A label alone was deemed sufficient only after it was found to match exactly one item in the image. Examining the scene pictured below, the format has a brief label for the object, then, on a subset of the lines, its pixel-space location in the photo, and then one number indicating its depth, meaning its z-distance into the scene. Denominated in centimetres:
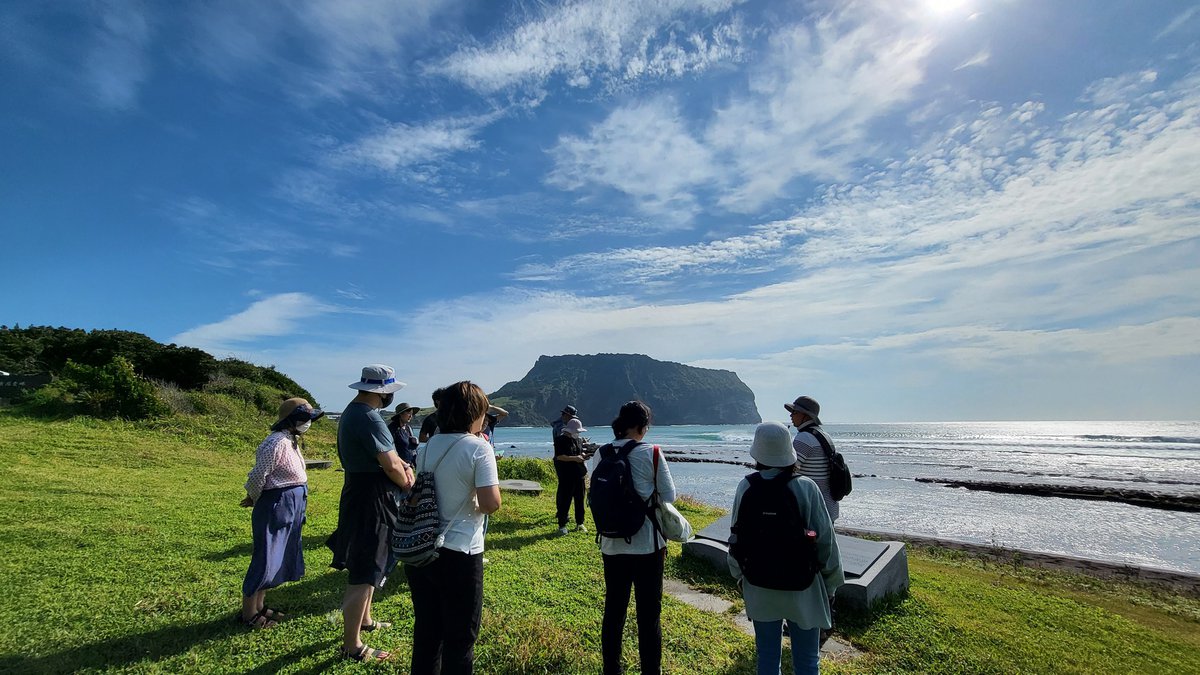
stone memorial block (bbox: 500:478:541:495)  1297
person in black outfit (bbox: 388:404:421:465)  600
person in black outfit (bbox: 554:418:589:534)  790
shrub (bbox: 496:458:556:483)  1664
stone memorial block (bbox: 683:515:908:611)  522
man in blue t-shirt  347
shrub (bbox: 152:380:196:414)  1827
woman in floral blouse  409
